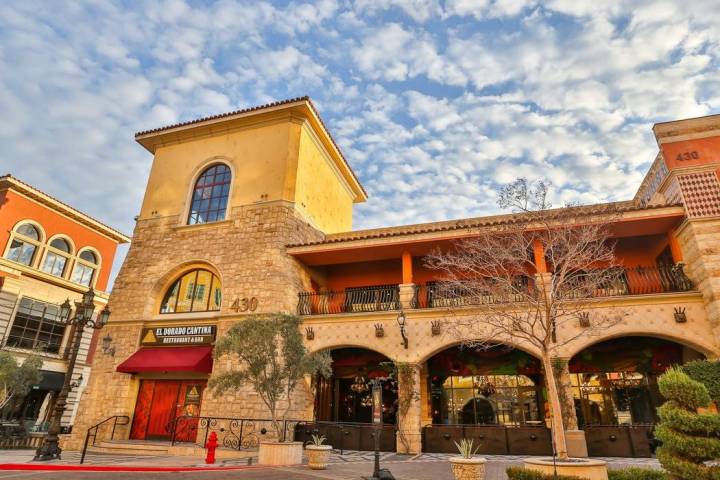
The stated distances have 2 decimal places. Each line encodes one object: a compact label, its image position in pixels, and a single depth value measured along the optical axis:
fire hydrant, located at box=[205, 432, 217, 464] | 10.23
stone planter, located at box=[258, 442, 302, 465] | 9.93
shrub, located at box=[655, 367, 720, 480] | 5.96
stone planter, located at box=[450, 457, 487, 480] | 7.09
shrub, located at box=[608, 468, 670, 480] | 6.81
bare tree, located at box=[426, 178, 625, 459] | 9.95
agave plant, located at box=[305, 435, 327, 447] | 9.90
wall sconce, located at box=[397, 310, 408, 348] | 12.79
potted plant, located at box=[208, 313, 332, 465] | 10.03
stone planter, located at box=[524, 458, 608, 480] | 6.62
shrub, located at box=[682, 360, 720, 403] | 9.87
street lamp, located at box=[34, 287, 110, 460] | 10.34
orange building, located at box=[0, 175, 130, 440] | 20.98
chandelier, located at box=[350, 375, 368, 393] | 15.73
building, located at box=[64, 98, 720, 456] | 12.12
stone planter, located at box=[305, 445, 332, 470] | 9.38
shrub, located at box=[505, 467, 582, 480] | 6.38
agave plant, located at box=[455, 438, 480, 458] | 7.53
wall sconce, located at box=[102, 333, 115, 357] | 15.34
